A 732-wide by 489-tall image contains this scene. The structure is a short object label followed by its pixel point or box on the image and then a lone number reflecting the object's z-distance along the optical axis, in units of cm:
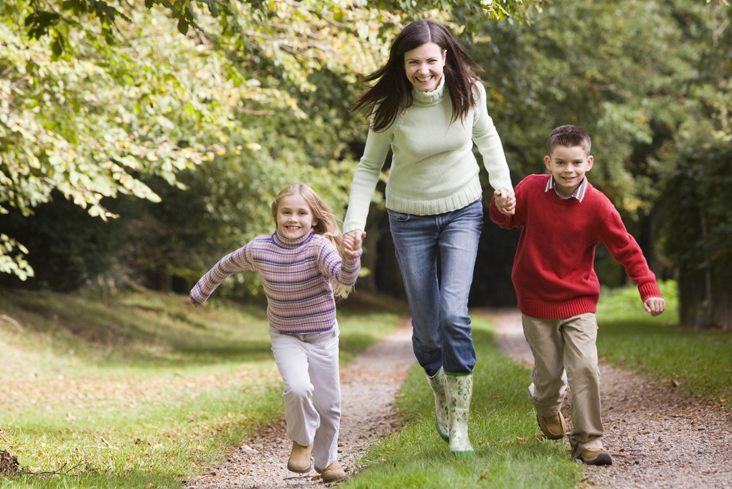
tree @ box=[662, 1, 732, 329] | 2156
